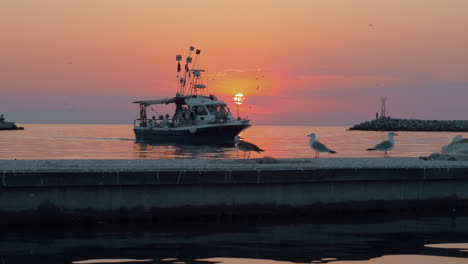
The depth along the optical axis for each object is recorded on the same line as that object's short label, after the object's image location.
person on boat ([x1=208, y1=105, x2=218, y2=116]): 69.19
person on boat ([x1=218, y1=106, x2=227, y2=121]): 68.06
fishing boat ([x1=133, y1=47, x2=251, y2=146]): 65.69
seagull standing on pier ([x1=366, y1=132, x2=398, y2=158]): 21.97
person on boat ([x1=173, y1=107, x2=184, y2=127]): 72.29
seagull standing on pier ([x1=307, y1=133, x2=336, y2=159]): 20.94
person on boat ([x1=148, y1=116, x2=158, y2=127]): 80.94
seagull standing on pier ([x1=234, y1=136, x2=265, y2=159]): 21.47
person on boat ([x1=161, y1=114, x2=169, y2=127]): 75.68
